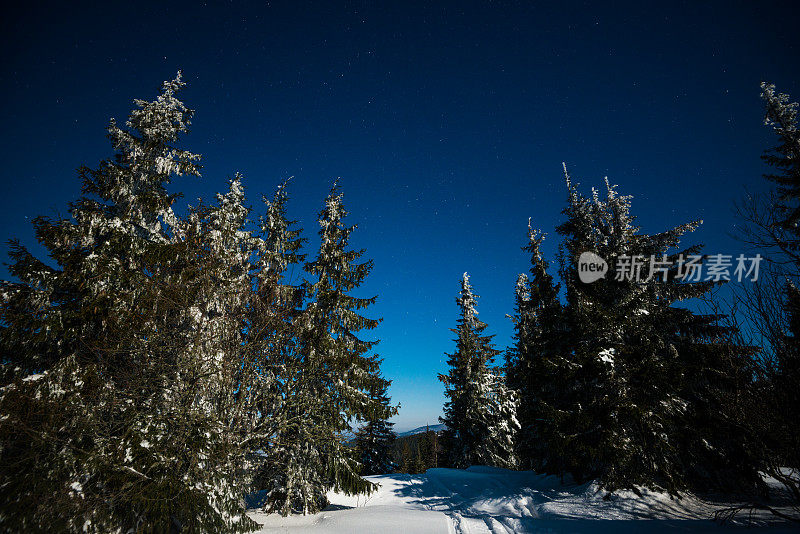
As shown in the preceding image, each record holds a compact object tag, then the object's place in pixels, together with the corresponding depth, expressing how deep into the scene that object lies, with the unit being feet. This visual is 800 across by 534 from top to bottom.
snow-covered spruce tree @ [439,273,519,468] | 72.49
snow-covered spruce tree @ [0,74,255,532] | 21.76
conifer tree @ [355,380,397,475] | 85.76
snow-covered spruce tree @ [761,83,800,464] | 17.97
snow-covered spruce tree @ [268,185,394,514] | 34.27
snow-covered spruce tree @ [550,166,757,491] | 33.76
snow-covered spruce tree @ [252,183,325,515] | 31.60
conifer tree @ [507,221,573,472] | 38.55
